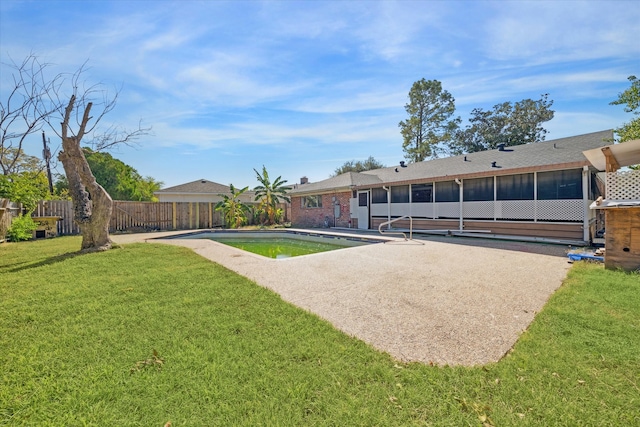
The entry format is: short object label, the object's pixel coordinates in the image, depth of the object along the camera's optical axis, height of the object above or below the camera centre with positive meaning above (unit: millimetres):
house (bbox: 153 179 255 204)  27386 +1931
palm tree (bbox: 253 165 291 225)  20422 +1411
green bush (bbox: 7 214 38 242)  12180 -553
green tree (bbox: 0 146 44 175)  26188 +4921
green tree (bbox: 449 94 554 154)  29462 +8568
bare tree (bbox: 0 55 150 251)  9109 +3163
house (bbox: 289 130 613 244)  10359 +606
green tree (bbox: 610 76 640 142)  11234 +3959
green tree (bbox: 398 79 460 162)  31812 +9954
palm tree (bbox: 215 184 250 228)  19969 +103
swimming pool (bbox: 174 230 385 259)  12352 -1548
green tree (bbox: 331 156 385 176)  41916 +6526
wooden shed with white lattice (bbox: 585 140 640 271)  6363 -190
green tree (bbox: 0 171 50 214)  12281 +1113
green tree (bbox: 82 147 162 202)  30172 +4014
